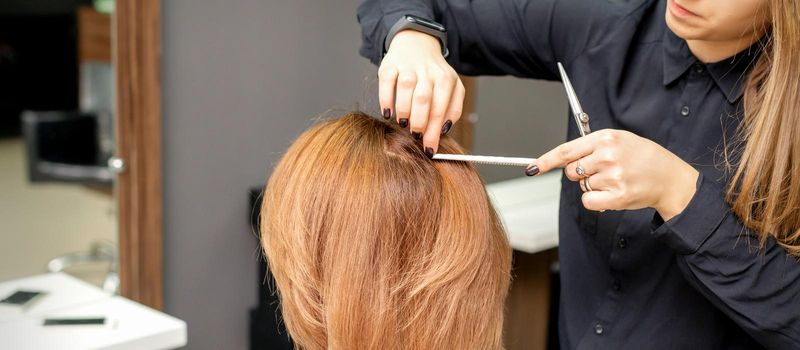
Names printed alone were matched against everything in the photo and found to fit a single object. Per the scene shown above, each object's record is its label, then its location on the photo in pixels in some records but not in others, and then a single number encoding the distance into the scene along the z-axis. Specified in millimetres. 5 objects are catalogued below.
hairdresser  1060
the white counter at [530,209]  2730
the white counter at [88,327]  1541
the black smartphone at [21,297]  1736
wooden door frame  2199
